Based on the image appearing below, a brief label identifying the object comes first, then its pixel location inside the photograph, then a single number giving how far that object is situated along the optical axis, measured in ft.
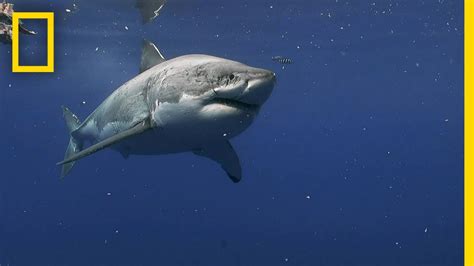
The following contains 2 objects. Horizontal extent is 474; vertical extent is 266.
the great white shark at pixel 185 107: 17.10
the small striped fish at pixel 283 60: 47.68
